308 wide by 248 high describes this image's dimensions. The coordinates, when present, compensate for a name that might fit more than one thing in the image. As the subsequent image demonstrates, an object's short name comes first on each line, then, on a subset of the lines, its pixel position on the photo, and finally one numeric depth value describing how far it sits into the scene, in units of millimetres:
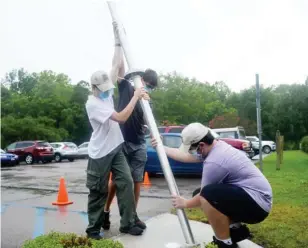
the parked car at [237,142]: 15914
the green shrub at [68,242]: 3184
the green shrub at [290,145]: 46062
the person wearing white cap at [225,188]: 3416
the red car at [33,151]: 26039
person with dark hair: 4348
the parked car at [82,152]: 28698
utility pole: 9438
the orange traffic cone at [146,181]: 10612
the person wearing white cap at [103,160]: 4023
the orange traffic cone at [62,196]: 7405
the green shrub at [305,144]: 24141
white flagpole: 3621
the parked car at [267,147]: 36844
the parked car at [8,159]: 23125
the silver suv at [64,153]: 28500
